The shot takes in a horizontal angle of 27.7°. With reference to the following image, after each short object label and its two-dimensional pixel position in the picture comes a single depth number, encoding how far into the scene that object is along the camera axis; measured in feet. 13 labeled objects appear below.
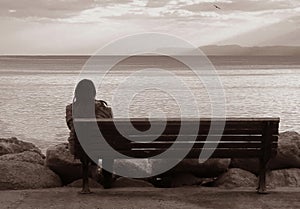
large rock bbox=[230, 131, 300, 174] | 31.91
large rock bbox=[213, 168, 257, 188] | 29.24
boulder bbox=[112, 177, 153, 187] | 29.09
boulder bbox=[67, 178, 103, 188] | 28.35
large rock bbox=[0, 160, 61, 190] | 27.50
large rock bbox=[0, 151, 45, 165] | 31.65
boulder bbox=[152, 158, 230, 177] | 30.50
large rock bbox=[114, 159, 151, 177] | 29.73
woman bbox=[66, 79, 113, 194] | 26.35
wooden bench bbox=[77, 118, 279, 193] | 25.99
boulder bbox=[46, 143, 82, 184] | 29.87
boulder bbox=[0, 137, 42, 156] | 38.60
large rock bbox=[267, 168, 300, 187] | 30.94
